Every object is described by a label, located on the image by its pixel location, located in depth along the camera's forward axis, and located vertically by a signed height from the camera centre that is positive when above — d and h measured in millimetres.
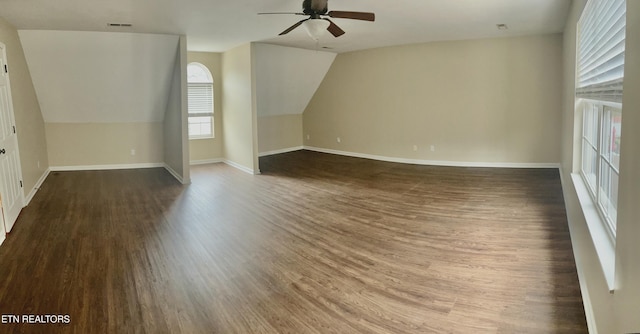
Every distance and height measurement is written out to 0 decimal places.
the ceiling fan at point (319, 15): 4094 +1016
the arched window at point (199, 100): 8969 +436
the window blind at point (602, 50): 1983 +373
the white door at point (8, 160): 4488 -414
